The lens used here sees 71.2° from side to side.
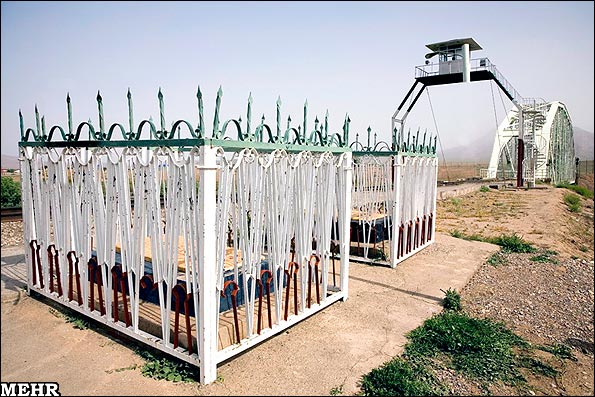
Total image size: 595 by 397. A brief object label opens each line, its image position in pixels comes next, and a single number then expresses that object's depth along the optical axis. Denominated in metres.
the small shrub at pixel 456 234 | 12.45
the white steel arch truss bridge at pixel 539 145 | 30.69
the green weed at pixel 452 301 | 6.03
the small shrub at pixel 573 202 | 21.00
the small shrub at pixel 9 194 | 15.35
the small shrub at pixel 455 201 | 20.60
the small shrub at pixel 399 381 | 3.67
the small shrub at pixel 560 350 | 4.52
